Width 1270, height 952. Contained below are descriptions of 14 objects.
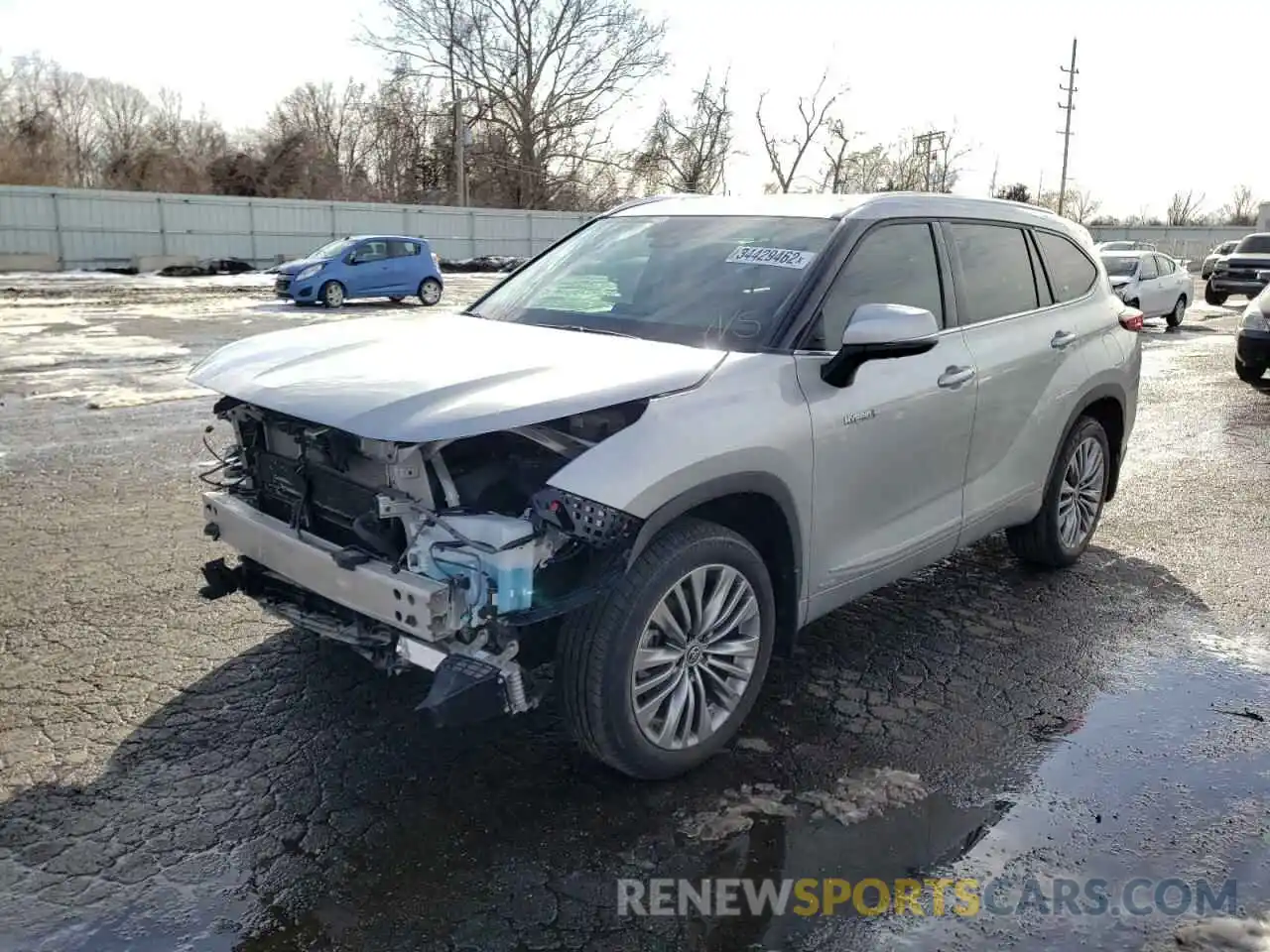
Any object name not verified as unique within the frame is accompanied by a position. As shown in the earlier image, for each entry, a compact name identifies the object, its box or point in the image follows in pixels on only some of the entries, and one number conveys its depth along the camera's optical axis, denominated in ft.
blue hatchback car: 69.67
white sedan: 64.13
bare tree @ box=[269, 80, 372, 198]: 188.14
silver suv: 9.45
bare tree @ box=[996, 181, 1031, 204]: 196.14
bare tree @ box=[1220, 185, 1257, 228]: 236.53
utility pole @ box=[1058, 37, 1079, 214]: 178.29
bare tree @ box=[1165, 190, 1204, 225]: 244.01
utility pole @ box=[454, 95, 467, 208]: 154.16
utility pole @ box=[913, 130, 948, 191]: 188.44
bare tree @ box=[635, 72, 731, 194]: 187.01
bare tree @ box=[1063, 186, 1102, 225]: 229.04
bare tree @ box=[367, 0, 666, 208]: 175.83
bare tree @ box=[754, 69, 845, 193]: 176.04
